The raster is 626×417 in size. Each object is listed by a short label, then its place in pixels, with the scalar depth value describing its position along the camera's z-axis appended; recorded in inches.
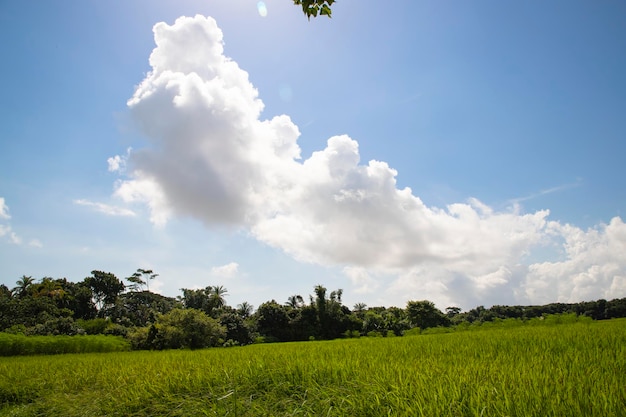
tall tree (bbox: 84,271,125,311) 3024.1
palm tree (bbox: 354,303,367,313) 2716.8
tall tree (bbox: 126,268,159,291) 2947.8
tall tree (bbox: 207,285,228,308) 2383.1
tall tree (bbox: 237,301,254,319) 2618.1
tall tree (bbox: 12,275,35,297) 2192.4
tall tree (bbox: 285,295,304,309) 2505.7
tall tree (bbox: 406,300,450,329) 1979.6
